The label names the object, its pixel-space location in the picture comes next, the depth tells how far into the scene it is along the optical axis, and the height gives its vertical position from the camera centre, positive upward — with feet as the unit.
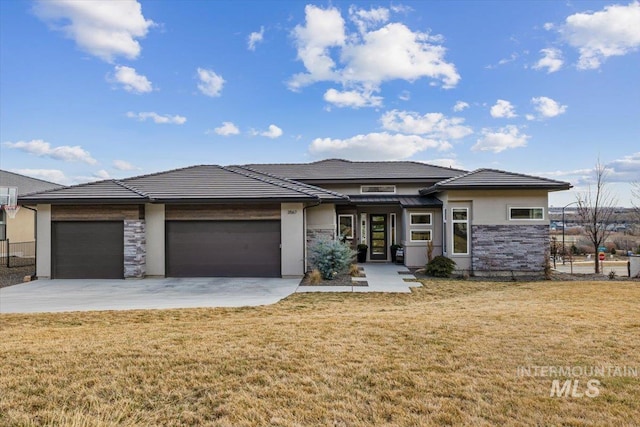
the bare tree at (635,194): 71.46 +5.59
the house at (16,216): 63.72 +2.09
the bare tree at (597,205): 53.06 +2.71
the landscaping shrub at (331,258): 40.19 -3.92
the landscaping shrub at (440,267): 42.70 -5.36
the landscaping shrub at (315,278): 38.17 -5.89
